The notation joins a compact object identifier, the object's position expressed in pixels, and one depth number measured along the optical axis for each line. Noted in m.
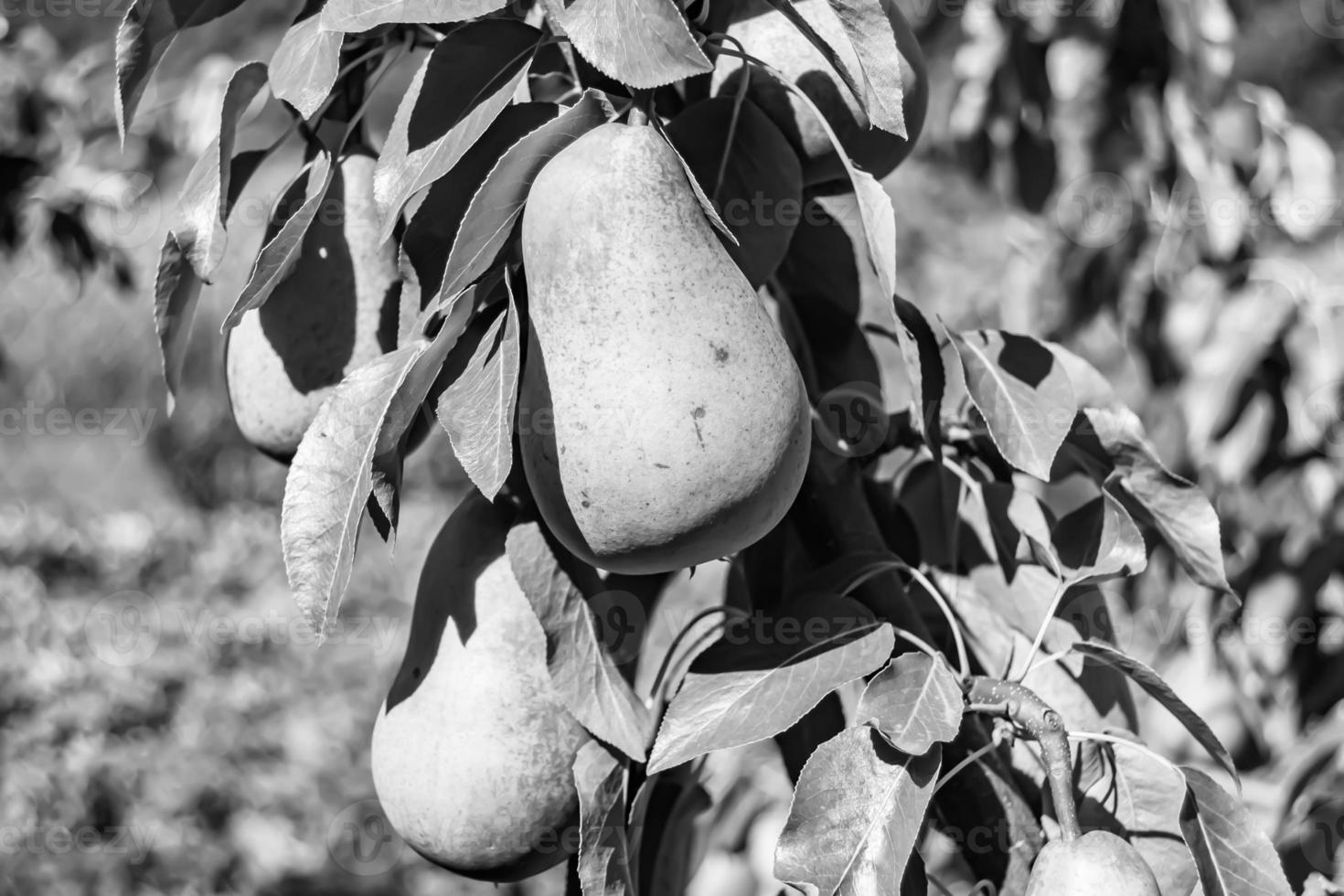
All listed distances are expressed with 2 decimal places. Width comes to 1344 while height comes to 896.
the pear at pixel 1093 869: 0.80
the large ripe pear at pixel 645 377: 0.80
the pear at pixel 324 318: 0.88
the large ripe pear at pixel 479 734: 0.87
